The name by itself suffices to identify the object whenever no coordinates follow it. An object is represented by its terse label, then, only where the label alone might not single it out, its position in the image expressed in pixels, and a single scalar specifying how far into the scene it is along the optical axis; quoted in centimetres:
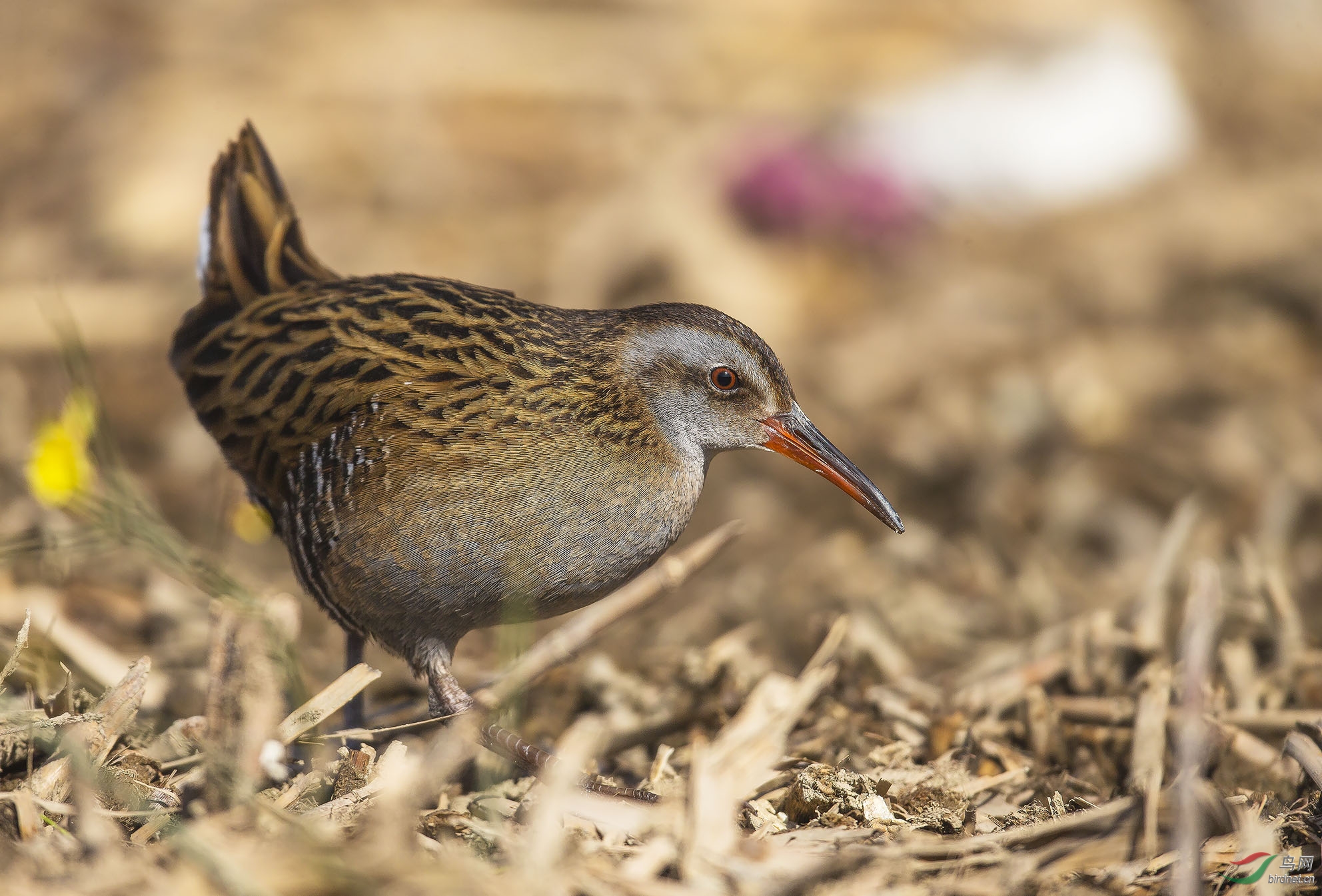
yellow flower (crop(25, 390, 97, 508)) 771
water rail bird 683
